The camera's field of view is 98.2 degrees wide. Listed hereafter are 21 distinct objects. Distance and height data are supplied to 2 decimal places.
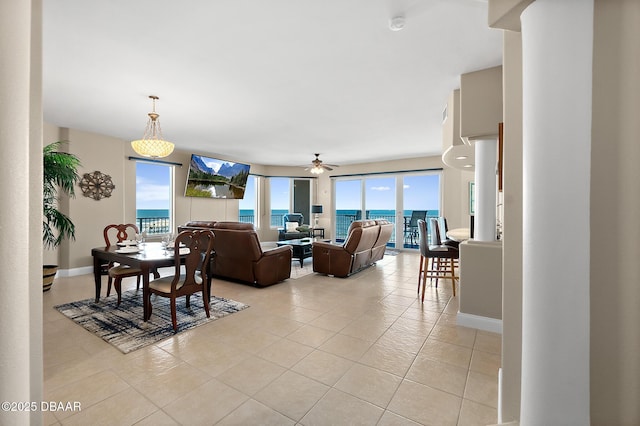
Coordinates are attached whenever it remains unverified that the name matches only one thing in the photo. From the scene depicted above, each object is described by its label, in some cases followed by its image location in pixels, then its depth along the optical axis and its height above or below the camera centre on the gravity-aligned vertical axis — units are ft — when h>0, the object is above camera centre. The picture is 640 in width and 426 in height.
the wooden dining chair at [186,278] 8.83 -2.28
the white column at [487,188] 9.55 +0.81
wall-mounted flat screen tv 22.04 +2.89
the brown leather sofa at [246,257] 12.94 -2.25
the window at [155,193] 19.70 +1.38
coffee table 18.27 -2.54
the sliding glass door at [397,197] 25.29 +1.31
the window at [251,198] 28.48 +1.43
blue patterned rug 8.24 -3.70
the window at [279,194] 29.89 +1.91
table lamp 28.45 +0.24
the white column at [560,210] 3.12 +0.01
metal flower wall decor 16.48 +1.65
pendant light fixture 12.01 +2.87
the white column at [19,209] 2.73 +0.03
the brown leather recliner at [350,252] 15.16 -2.30
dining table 8.85 -1.55
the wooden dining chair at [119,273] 10.50 -2.32
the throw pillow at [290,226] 27.35 -1.46
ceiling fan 21.38 +3.48
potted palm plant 12.11 +1.30
